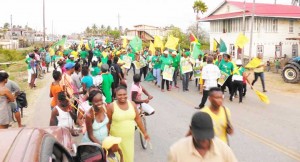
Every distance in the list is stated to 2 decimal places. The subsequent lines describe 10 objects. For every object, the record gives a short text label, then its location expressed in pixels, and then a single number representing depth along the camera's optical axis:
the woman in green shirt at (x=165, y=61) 14.78
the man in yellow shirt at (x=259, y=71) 13.95
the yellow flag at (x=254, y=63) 13.14
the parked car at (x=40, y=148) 2.45
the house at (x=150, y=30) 86.61
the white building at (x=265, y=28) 31.25
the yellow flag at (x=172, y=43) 15.56
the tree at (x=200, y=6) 54.06
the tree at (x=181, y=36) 48.41
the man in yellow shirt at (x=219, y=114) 4.41
